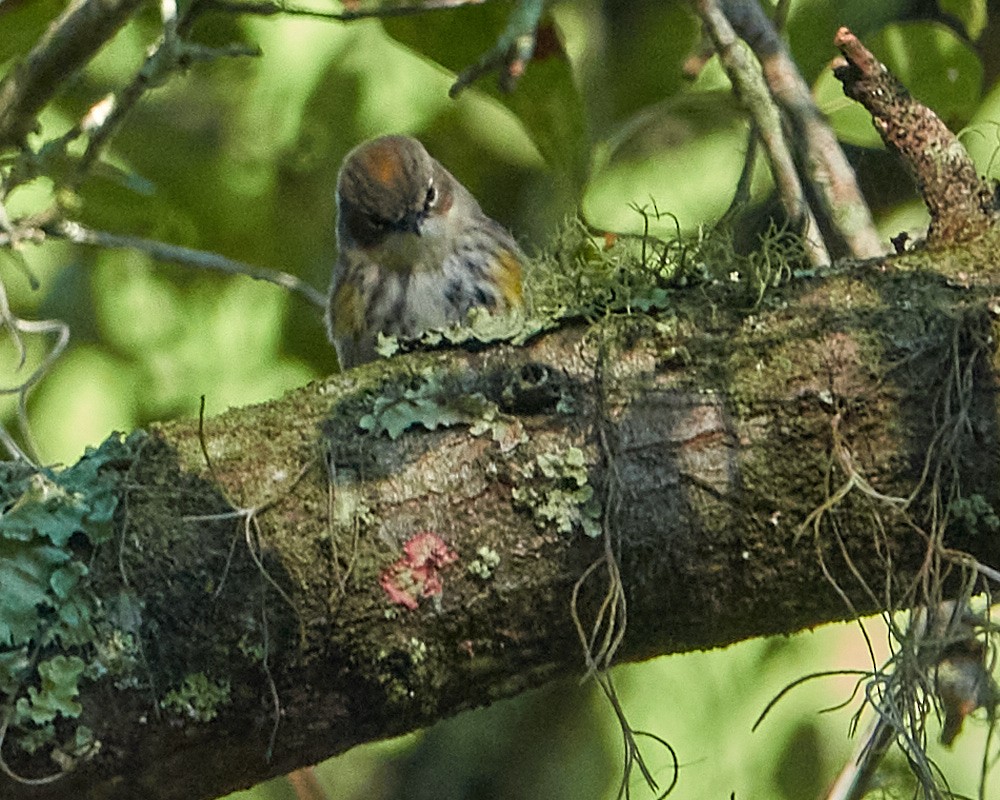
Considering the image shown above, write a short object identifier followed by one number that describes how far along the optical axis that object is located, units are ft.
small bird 19.56
